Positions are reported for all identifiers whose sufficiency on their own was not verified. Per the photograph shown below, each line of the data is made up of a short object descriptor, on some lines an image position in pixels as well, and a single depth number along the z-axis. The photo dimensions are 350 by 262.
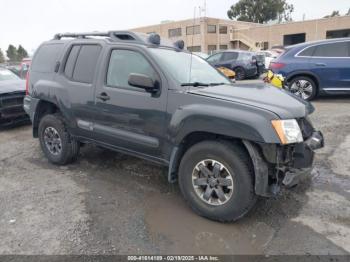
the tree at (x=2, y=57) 59.16
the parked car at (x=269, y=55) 20.99
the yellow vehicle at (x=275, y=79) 8.66
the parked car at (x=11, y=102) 7.33
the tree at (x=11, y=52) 68.88
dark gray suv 3.20
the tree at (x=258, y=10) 64.94
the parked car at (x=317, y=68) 9.00
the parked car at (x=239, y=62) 16.09
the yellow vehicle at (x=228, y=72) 12.25
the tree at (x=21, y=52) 68.00
